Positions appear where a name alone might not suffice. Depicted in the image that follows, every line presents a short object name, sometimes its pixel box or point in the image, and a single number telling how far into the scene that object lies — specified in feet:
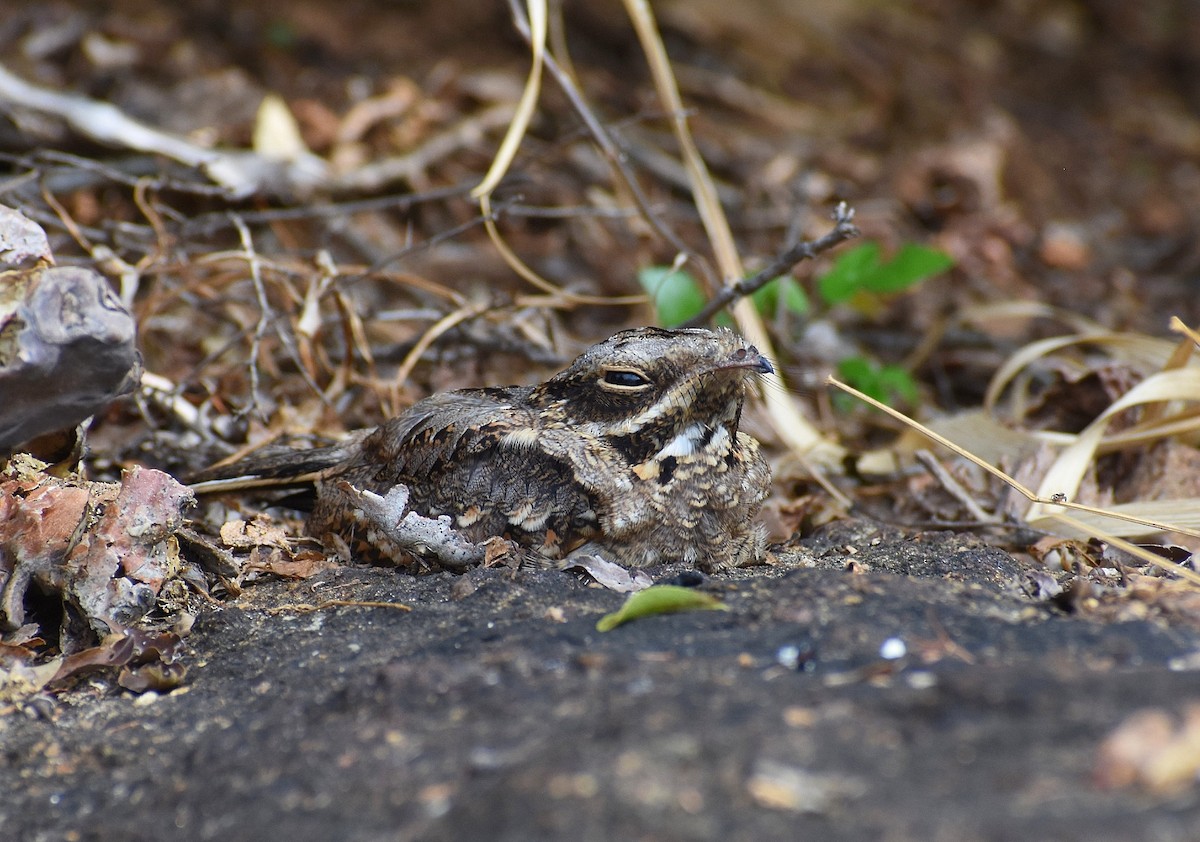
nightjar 19.79
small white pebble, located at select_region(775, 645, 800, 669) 14.05
